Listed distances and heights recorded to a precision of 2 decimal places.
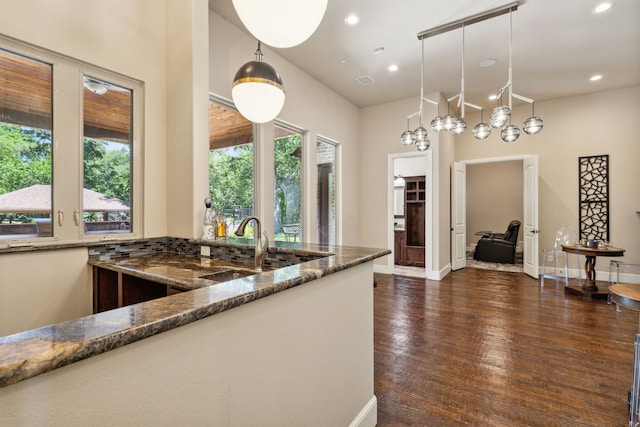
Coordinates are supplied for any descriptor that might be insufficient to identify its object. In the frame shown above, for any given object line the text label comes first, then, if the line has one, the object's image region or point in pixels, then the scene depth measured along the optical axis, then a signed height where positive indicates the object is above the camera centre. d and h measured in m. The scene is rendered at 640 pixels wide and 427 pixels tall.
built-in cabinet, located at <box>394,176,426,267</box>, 6.76 -0.37
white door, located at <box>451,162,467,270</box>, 6.23 -0.08
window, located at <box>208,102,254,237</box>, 3.37 +0.57
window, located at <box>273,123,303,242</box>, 4.20 +0.43
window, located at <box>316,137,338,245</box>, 5.31 +0.39
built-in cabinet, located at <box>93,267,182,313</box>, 2.19 -0.58
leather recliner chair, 6.92 -0.82
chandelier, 2.99 +0.94
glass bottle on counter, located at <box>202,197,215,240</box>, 2.67 -0.07
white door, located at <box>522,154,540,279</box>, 5.54 -0.06
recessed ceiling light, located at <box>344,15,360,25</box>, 3.34 +2.15
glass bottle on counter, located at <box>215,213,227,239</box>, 2.66 -0.13
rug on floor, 6.44 -1.20
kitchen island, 0.62 -0.41
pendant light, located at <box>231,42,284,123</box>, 2.13 +0.87
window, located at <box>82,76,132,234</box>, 2.49 +0.48
